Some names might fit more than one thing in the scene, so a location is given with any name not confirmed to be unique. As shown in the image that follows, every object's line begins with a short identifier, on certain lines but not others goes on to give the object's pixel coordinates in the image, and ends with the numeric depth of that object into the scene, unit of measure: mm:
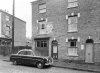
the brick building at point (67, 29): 13837
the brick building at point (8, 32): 24486
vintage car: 10891
